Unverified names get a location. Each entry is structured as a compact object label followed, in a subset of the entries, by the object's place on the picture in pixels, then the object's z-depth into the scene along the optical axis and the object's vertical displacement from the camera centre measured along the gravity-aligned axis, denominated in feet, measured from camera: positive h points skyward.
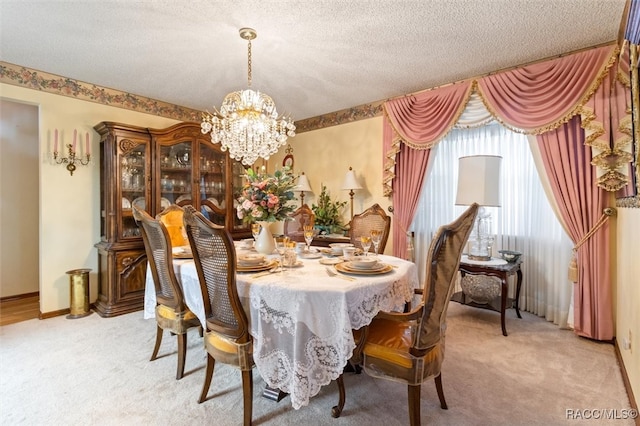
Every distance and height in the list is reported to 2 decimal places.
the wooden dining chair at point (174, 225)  9.37 -0.47
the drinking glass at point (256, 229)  7.54 -0.48
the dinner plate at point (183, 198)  12.39 +0.49
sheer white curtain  9.53 -0.06
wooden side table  8.58 -1.81
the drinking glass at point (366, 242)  6.45 -0.67
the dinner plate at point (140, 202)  11.52 +0.30
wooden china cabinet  10.60 +0.90
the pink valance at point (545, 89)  7.98 +3.46
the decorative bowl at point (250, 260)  5.99 -1.00
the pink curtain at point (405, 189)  11.58 +0.84
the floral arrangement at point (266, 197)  6.86 +0.30
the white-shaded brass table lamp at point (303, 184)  14.79 +1.27
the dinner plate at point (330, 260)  6.52 -1.11
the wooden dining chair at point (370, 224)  9.43 -0.45
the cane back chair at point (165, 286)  6.35 -1.69
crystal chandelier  8.64 +2.45
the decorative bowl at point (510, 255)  9.38 -1.40
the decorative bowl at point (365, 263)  5.76 -1.01
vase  7.41 -0.76
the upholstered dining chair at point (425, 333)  4.55 -1.93
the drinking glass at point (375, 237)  6.85 -0.60
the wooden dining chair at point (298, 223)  11.64 -0.52
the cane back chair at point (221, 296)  4.89 -1.47
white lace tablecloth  4.78 -1.73
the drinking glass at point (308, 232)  7.14 -0.51
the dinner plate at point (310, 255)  7.19 -1.07
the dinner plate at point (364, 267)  5.69 -1.08
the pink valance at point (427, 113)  10.32 +3.52
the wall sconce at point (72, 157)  10.37 +1.86
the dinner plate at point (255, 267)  5.77 -1.09
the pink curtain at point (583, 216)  8.11 -0.15
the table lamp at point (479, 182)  9.00 +0.85
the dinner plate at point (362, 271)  5.59 -1.12
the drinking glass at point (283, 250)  6.22 -0.84
